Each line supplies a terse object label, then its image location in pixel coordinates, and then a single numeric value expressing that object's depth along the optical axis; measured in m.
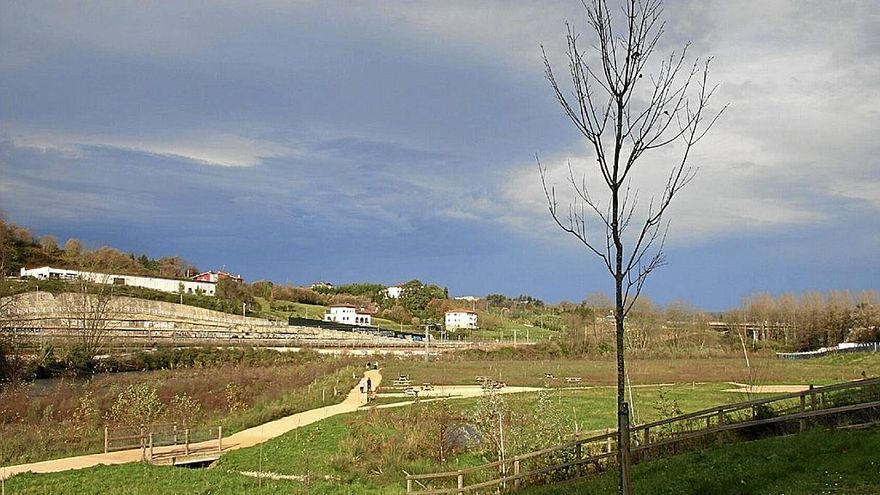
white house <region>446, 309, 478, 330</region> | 134.62
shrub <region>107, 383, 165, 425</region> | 28.41
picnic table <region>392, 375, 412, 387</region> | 46.17
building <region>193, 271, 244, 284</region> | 133.66
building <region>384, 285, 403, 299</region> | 163.23
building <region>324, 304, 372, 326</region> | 126.19
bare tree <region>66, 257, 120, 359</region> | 57.72
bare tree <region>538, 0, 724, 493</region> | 6.50
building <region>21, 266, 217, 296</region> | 88.04
